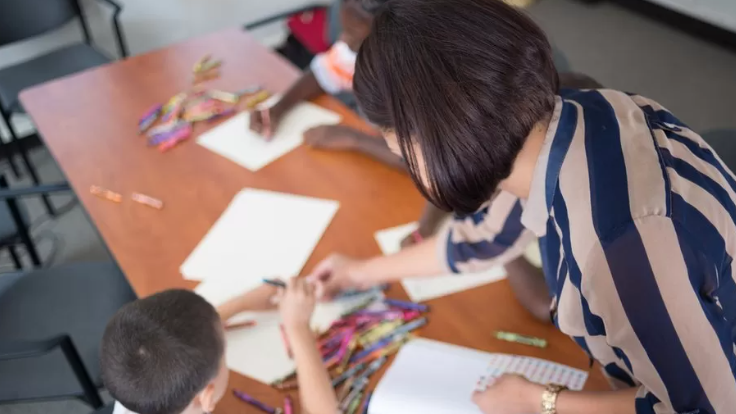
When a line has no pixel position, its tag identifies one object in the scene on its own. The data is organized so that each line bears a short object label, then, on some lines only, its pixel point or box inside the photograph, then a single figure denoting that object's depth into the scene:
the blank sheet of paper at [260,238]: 1.35
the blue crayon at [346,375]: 1.10
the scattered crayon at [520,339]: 1.13
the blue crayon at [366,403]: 1.06
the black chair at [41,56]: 2.64
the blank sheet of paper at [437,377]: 1.04
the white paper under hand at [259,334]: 1.14
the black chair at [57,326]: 1.35
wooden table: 1.19
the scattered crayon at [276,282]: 1.20
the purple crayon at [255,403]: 1.07
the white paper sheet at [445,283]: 1.26
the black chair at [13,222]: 1.65
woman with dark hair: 0.67
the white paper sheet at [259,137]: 1.68
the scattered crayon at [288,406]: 1.06
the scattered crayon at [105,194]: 1.55
